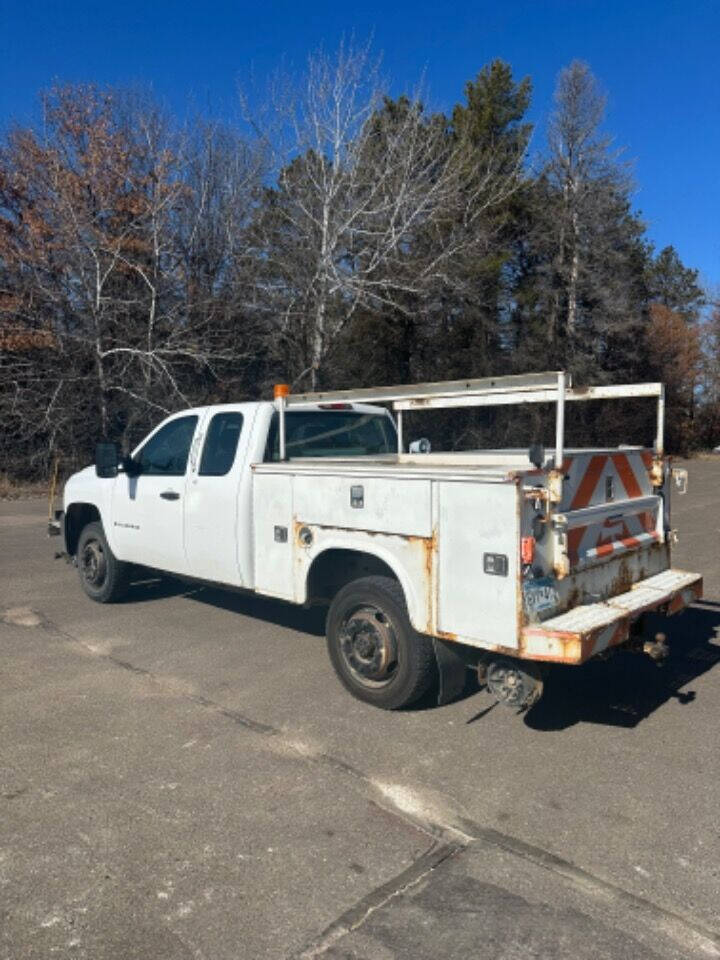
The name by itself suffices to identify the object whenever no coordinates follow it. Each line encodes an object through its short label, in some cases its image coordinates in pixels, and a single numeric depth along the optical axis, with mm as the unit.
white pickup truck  3971
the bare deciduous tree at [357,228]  18922
